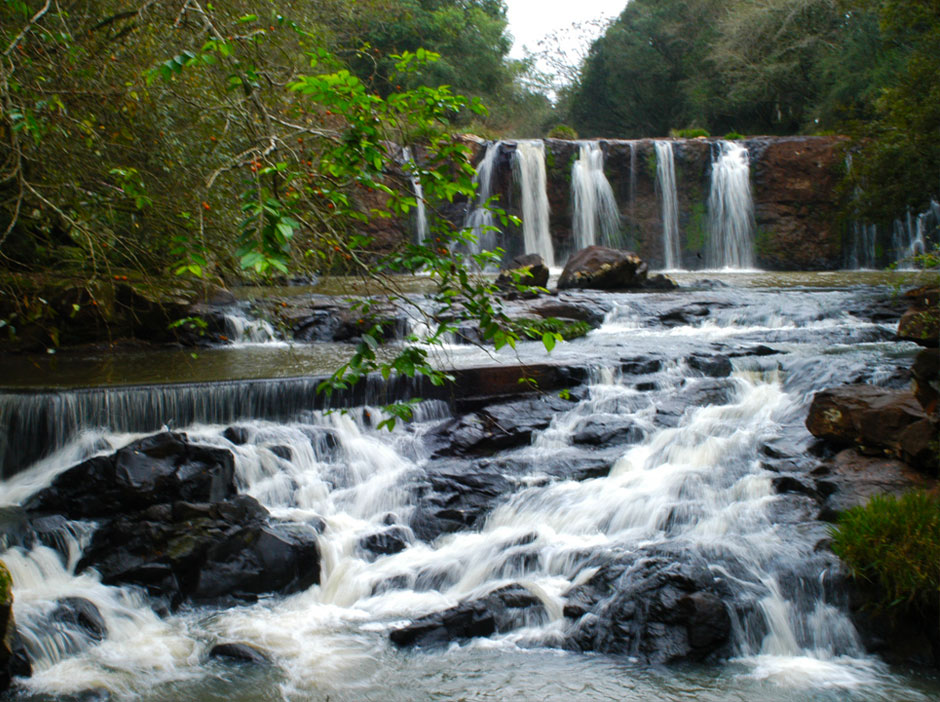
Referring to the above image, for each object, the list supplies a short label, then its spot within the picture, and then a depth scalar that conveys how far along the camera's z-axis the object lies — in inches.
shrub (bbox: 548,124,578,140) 1226.6
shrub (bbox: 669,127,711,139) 1183.6
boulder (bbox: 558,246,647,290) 702.5
